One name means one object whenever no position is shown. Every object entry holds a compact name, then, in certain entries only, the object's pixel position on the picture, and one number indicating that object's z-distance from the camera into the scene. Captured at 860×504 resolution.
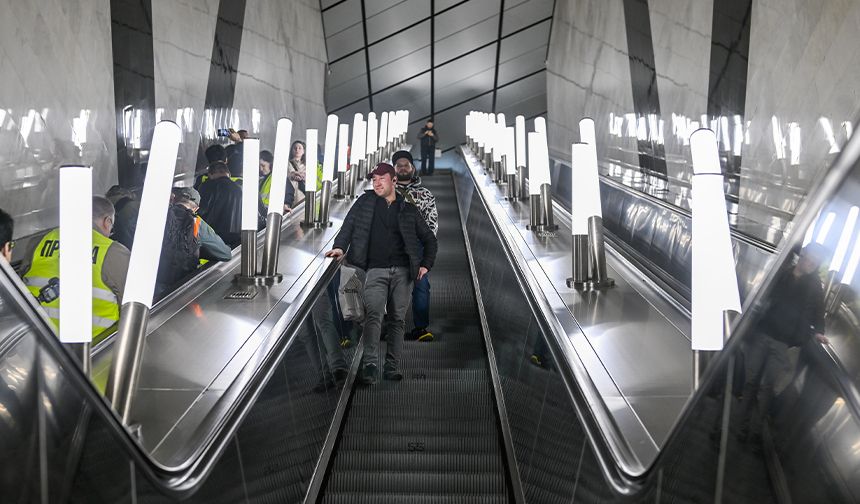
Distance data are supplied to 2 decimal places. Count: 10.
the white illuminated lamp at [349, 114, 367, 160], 11.80
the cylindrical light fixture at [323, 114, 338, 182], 8.77
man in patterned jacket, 7.45
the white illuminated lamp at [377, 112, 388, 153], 18.23
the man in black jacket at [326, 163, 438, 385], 6.55
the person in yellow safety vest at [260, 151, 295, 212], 9.27
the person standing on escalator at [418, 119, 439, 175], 22.38
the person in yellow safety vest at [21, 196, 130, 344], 4.24
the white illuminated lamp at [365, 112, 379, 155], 15.11
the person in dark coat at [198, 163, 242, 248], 8.18
